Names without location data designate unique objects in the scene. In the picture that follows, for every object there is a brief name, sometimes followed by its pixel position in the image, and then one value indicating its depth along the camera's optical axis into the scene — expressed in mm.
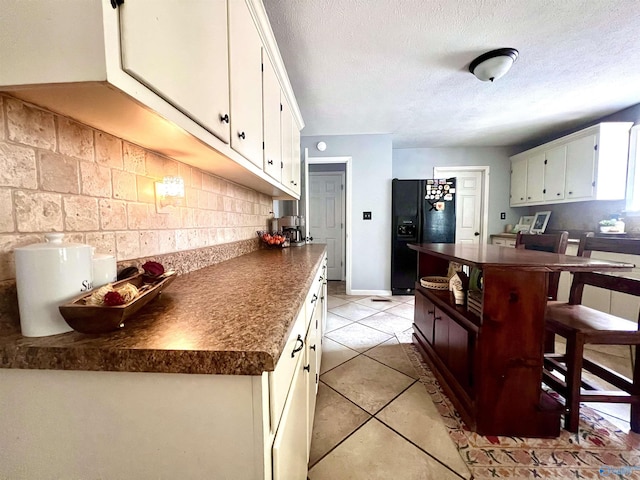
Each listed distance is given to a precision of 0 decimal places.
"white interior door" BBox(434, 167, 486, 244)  4398
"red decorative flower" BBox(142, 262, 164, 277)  761
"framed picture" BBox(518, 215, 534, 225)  4098
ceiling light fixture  1833
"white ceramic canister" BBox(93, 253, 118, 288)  614
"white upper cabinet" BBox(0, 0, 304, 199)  475
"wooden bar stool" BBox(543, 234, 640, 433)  1211
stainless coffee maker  2611
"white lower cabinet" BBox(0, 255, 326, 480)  433
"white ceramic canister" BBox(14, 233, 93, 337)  483
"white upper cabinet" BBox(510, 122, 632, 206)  2885
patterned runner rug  1081
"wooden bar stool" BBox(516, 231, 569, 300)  1784
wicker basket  1875
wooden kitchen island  1196
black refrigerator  3613
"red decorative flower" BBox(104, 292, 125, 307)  492
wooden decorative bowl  464
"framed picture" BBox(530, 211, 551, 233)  3795
